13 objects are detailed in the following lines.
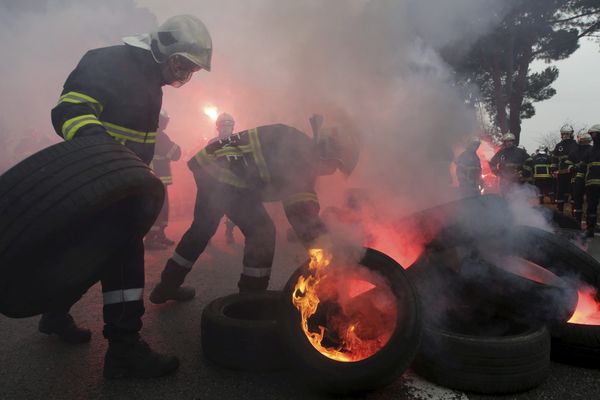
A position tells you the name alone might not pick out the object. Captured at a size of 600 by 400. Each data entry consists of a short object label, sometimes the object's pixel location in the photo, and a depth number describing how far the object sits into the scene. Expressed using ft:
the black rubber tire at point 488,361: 7.12
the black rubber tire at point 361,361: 6.58
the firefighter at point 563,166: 32.46
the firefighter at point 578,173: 28.55
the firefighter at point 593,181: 25.61
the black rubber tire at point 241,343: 7.72
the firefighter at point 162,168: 20.54
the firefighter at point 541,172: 35.19
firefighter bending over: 9.96
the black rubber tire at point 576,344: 8.02
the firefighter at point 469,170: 25.58
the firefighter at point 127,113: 7.63
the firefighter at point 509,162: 31.99
